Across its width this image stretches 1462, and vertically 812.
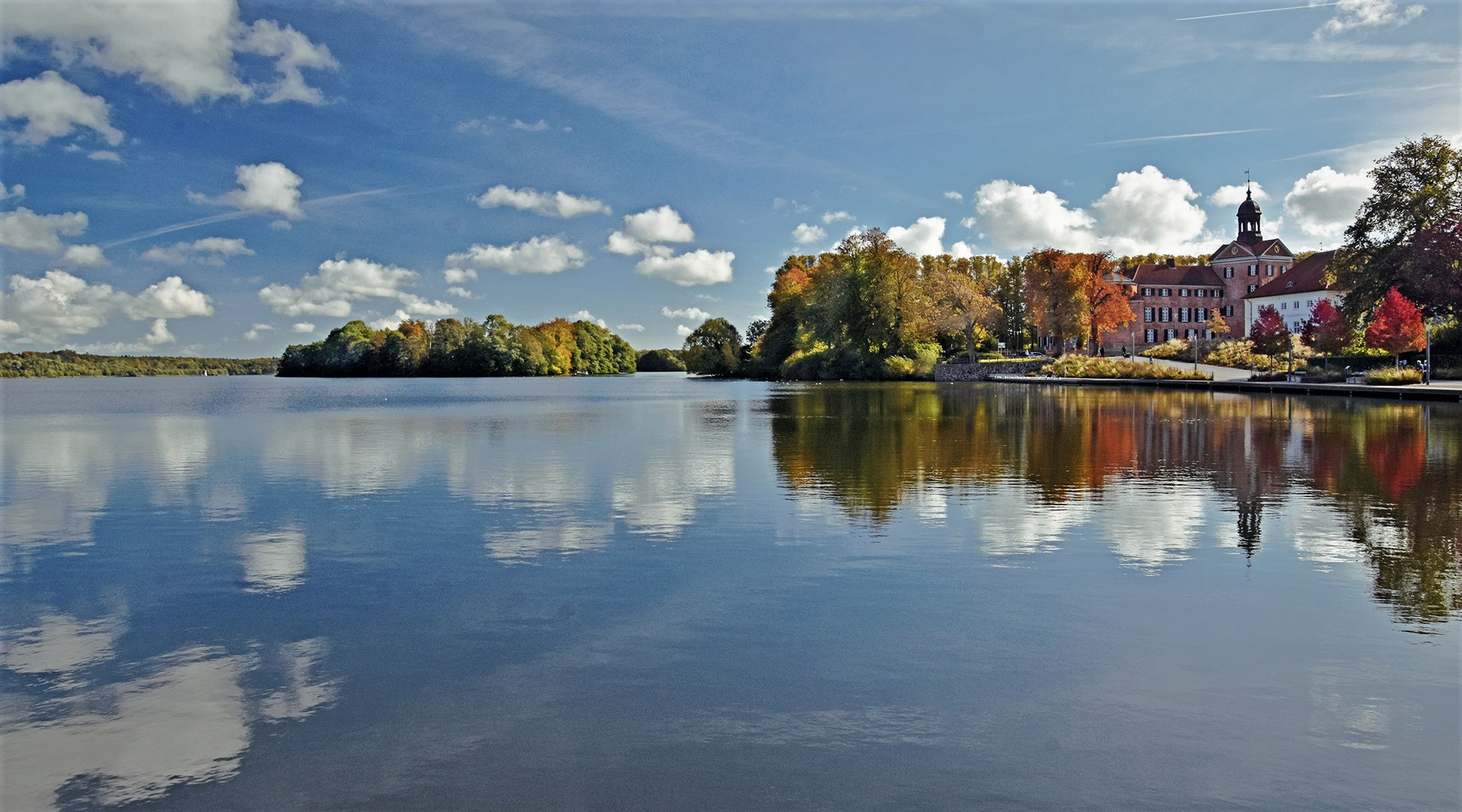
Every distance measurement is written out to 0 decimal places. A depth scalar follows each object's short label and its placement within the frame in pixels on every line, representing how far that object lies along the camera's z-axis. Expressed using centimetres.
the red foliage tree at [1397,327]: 5056
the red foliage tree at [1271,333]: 6328
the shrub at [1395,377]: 4738
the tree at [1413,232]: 5250
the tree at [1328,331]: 5856
